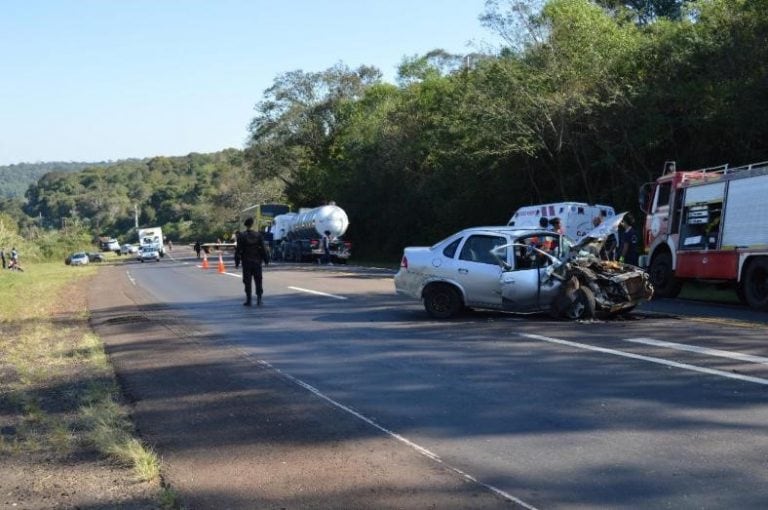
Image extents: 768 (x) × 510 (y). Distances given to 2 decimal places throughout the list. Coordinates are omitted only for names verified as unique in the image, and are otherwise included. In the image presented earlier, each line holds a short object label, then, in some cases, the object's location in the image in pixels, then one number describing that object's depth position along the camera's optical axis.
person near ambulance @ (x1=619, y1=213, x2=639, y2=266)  19.45
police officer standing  18.30
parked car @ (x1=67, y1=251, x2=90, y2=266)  75.06
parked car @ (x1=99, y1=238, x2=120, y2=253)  114.94
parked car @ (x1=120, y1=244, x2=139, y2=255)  110.97
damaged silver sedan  13.70
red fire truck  16.39
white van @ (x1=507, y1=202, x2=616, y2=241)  27.23
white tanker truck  46.78
